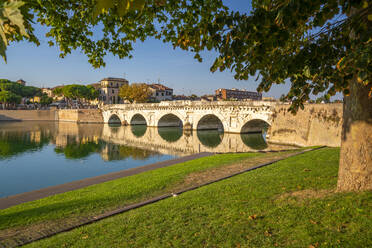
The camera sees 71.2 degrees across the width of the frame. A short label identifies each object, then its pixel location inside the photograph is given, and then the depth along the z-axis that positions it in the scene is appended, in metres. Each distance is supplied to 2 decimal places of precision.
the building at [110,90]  90.88
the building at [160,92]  89.56
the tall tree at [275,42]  3.25
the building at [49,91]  112.38
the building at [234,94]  117.44
